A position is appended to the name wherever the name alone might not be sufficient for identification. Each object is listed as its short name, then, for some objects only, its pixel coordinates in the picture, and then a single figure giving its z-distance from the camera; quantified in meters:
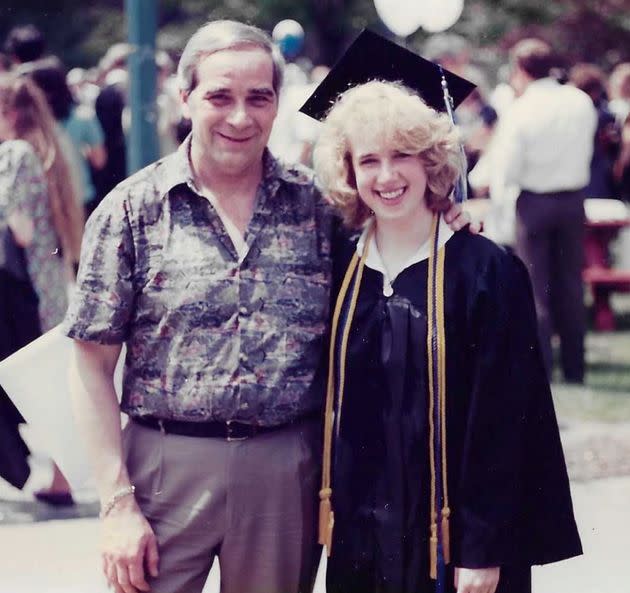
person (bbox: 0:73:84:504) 5.75
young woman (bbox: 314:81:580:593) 2.99
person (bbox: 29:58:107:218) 7.61
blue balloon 9.37
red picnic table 10.22
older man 3.00
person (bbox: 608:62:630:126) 11.88
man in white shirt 7.86
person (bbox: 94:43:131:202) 10.27
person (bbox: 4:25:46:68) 8.29
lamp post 6.52
